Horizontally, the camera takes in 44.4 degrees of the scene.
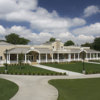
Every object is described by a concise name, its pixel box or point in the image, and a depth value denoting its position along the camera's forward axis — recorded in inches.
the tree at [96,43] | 2737.9
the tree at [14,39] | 2955.2
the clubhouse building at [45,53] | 1425.9
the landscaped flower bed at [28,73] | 762.8
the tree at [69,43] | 3826.3
